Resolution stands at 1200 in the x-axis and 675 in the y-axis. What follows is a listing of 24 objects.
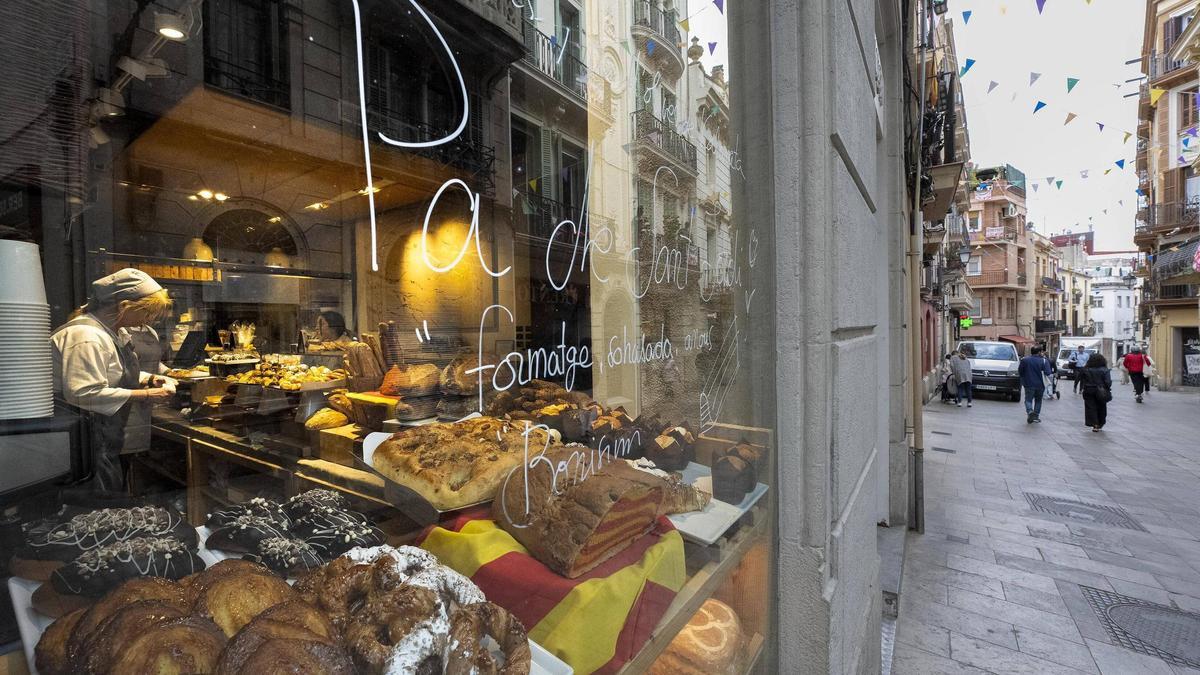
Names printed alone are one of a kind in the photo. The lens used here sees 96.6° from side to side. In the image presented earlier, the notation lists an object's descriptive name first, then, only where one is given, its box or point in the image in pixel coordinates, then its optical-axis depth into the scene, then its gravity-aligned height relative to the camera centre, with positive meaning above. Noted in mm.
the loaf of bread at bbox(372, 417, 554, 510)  1329 -322
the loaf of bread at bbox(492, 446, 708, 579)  1341 -480
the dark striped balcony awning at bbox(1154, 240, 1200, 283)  18766 +1937
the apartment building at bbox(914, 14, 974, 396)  8633 +2586
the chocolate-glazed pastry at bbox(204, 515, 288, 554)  1036 -392
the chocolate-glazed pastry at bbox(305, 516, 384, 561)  1083 -430
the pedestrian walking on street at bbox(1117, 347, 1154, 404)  17047 -1638
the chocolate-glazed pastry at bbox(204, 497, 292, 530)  1109 -379
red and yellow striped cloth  1234 -635
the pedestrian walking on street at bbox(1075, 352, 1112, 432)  11148 -1506
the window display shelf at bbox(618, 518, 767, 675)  1374 -816
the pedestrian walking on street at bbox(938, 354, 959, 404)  16906 -2060
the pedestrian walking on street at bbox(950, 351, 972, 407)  16344 -1649
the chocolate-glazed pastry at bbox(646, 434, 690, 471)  1892 -454
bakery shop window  825 -31
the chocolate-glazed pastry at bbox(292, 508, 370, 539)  1112 -404
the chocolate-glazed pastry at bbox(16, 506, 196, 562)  825 -329
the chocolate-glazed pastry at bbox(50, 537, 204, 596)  798 -363
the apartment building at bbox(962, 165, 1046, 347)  38094 +4164
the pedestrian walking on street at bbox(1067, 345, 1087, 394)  25912 -2023
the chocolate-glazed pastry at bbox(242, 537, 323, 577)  1026 -430
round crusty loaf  1722 -1070
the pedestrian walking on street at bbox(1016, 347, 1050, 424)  12516 -1439
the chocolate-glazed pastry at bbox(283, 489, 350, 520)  1180 -383
